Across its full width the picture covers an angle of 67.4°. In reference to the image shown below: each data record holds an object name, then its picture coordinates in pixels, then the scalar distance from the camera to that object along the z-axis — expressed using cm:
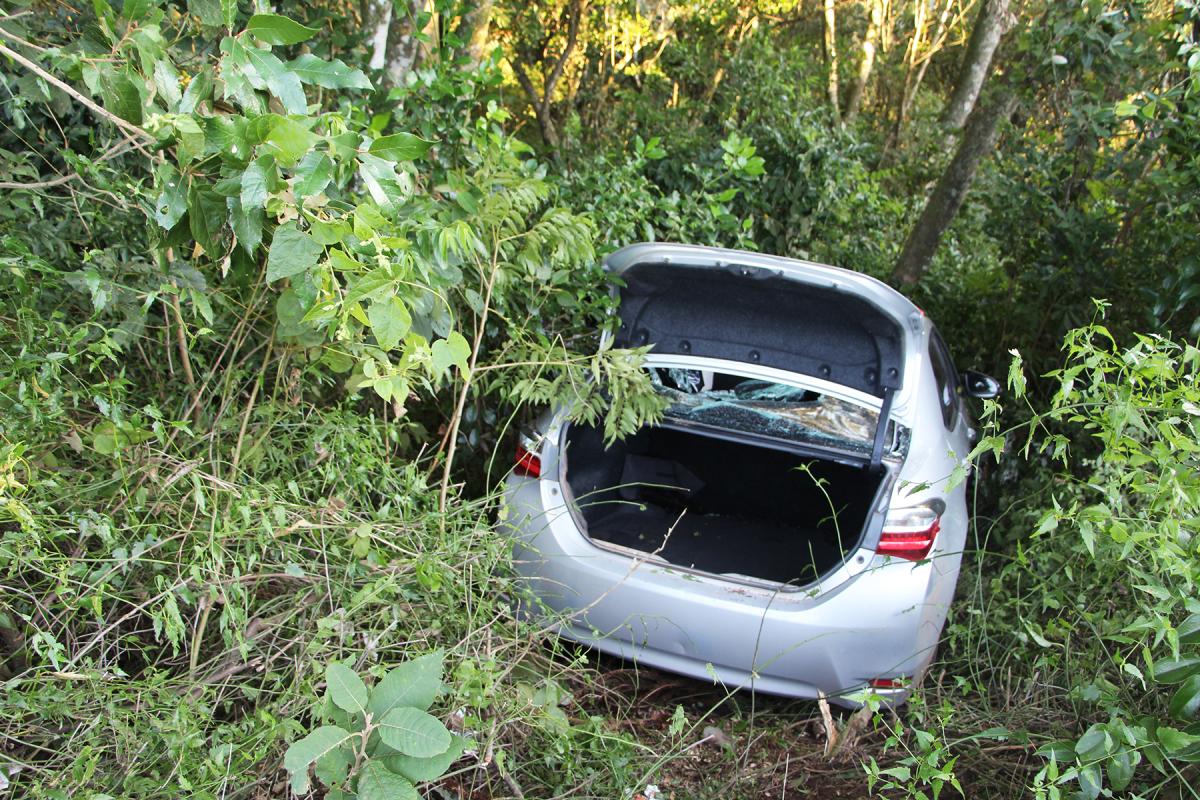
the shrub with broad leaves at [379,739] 187
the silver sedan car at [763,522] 311
